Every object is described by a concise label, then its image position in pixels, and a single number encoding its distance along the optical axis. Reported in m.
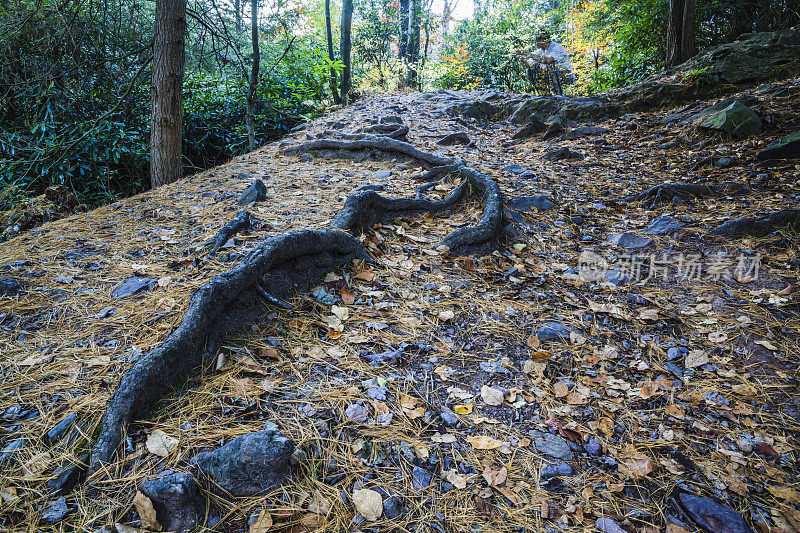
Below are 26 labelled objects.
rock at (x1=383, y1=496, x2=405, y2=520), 1.42
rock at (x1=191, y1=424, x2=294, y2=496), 1.42
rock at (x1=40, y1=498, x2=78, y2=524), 1.27
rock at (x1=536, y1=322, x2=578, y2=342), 2.36
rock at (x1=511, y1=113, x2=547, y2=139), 6.82
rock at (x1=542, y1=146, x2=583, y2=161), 5.32
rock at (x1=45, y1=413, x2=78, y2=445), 1.51
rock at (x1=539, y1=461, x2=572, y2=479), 1.61
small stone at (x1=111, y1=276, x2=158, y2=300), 2.39
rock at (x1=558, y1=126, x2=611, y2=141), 6.14
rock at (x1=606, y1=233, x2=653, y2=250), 3.24
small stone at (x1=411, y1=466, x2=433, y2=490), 1.52
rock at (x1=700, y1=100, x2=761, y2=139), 4.32
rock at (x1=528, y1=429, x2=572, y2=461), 1.69
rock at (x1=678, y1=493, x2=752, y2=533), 1.42
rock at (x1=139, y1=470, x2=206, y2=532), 1.31
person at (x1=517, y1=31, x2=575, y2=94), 11.25
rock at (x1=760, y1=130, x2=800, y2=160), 3.71
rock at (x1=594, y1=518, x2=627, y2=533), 1.41
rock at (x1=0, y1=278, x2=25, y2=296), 2.35
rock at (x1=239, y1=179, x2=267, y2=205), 3.73
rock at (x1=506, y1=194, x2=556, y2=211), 3.89
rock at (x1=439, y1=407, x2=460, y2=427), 1.79
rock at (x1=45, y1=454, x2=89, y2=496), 1.36
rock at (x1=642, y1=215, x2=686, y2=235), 3.31
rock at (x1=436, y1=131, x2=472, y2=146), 6.29
